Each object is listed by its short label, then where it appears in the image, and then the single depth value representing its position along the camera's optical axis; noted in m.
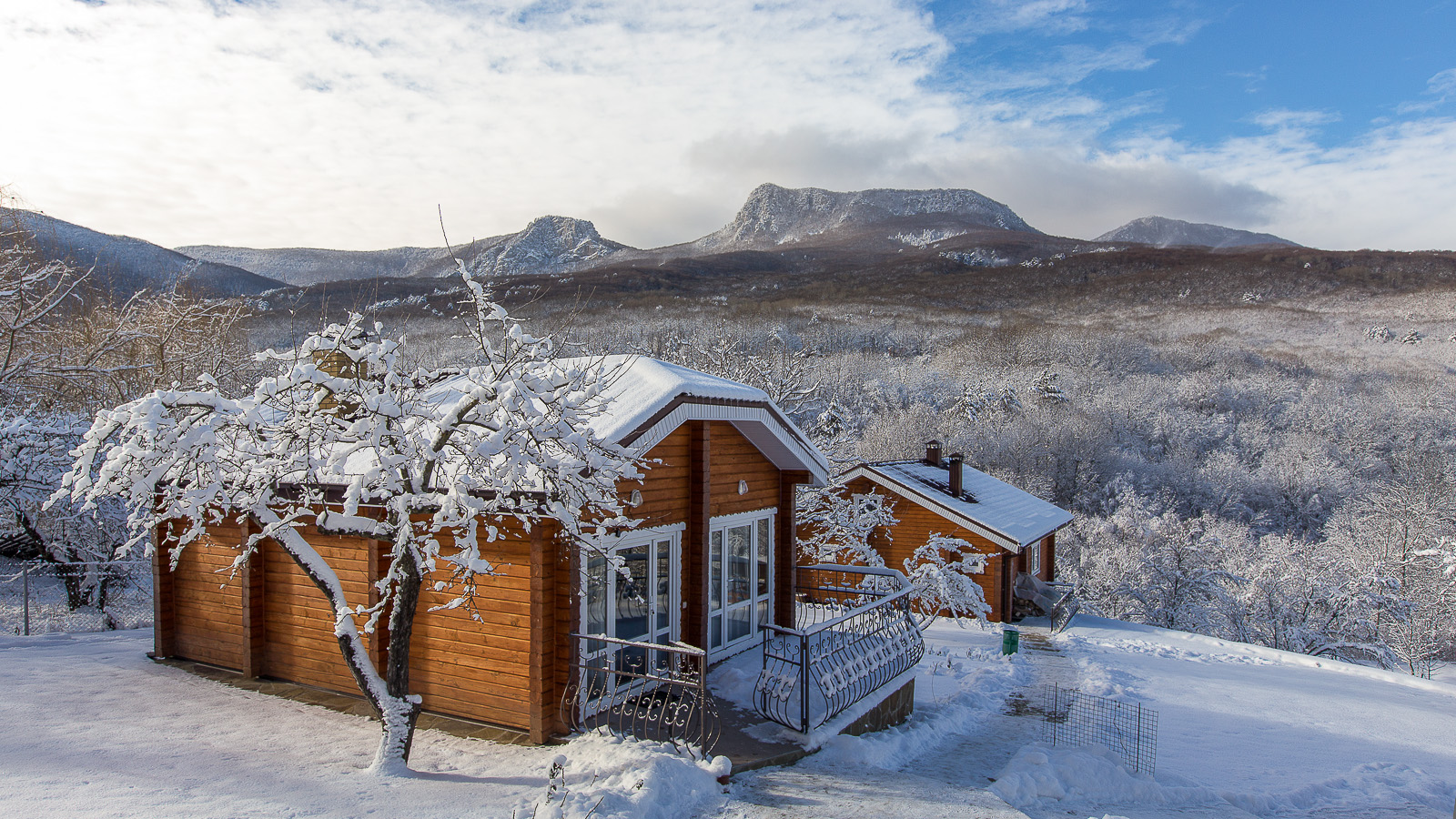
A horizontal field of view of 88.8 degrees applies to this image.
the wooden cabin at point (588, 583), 7.57
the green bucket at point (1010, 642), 15.77
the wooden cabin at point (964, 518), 20.56
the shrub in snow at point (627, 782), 5.71
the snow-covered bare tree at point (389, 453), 5.66
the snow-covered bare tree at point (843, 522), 21.23
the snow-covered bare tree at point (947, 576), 17.14
